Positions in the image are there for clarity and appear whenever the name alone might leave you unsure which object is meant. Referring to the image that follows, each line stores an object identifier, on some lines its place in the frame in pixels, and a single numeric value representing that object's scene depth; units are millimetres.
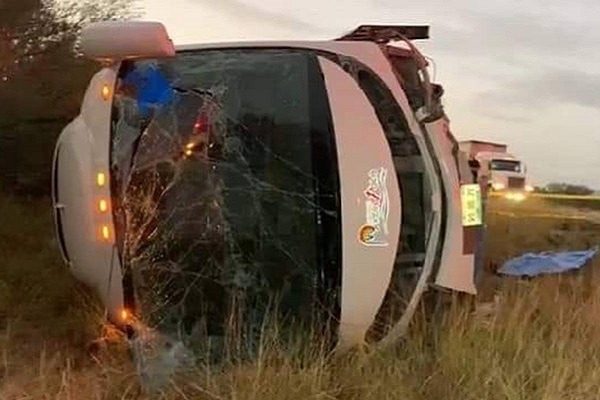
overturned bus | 4715
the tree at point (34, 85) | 8938
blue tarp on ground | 7730
